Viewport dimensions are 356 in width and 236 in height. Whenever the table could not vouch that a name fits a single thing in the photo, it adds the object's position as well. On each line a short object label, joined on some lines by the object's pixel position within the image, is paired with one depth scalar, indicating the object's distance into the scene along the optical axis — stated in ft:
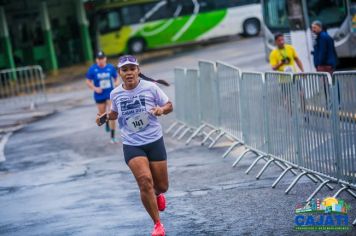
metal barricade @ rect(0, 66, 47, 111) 95.71
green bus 140.05
